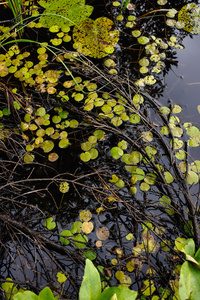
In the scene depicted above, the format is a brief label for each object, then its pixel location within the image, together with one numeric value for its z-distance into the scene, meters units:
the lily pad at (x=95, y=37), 1.94
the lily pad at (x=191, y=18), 2.04
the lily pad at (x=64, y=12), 2.04
